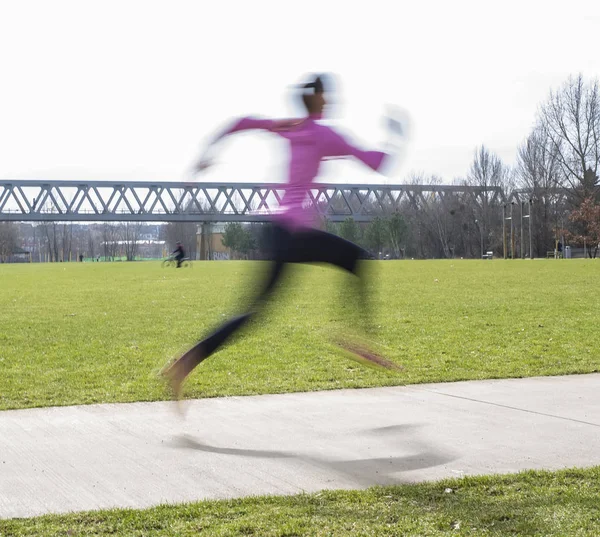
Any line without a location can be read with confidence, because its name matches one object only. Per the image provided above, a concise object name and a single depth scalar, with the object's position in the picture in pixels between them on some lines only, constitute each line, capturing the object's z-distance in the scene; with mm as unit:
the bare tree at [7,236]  102969
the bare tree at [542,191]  26652
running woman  4793
